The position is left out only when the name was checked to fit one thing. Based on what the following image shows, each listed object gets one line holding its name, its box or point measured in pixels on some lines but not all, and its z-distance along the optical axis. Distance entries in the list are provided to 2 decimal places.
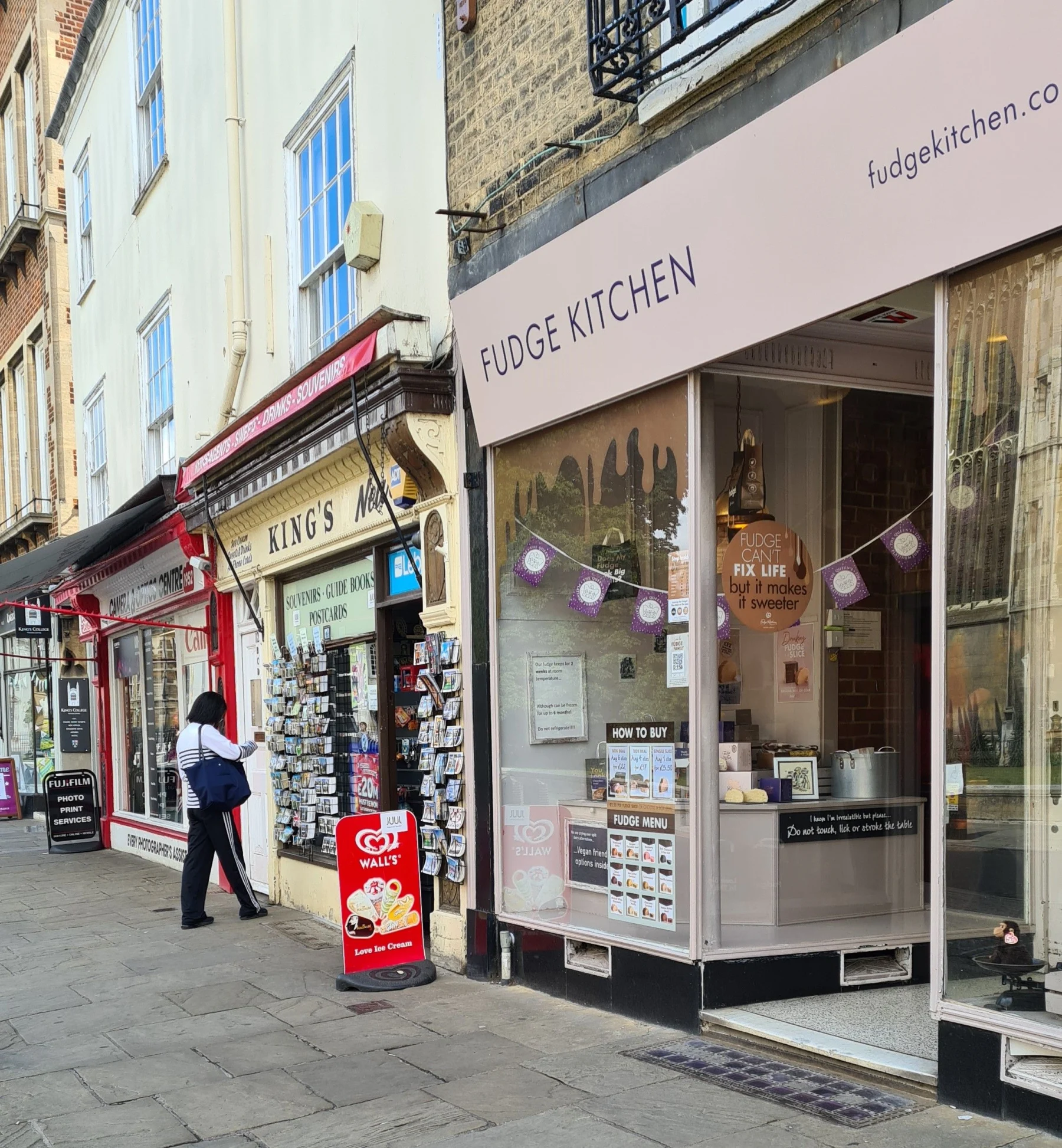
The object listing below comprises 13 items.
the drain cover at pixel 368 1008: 6.84
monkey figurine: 4.46
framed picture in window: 6.59
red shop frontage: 12.68
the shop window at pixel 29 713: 20.28
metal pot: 6.71
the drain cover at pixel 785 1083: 4.68
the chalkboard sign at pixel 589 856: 6.97
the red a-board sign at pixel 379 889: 7.30
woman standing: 9.88
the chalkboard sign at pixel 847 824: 6.45
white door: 11.33
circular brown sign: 6.50
